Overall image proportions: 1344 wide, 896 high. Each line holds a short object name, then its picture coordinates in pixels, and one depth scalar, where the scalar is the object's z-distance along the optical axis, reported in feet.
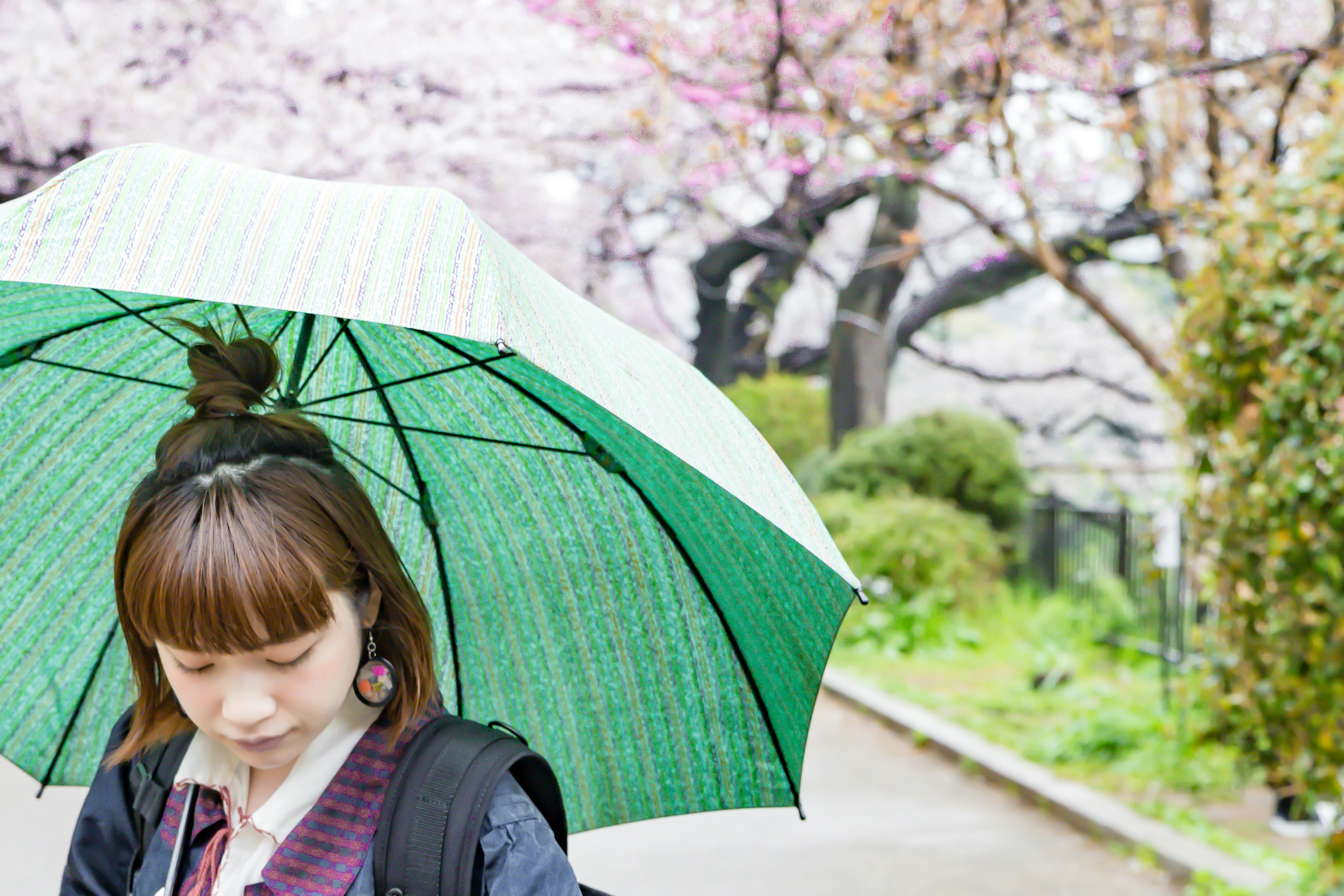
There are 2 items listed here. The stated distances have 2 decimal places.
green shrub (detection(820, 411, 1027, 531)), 38.47
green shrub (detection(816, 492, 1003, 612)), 34.73
